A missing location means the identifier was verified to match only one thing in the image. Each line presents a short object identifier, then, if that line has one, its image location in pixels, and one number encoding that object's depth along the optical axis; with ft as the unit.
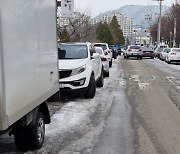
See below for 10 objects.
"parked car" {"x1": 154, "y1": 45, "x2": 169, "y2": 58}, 157.87
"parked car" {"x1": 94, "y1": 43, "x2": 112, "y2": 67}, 76.79
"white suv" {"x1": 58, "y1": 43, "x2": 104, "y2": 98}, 34.88
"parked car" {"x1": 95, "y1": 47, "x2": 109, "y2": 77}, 58.08
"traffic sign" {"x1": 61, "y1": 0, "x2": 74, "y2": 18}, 54.08
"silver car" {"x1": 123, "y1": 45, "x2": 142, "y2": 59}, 140.15
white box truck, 13.24
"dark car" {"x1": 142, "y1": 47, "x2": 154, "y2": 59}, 150.92
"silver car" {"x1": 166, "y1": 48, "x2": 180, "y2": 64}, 110.73
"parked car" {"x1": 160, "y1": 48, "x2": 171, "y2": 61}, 124.24
